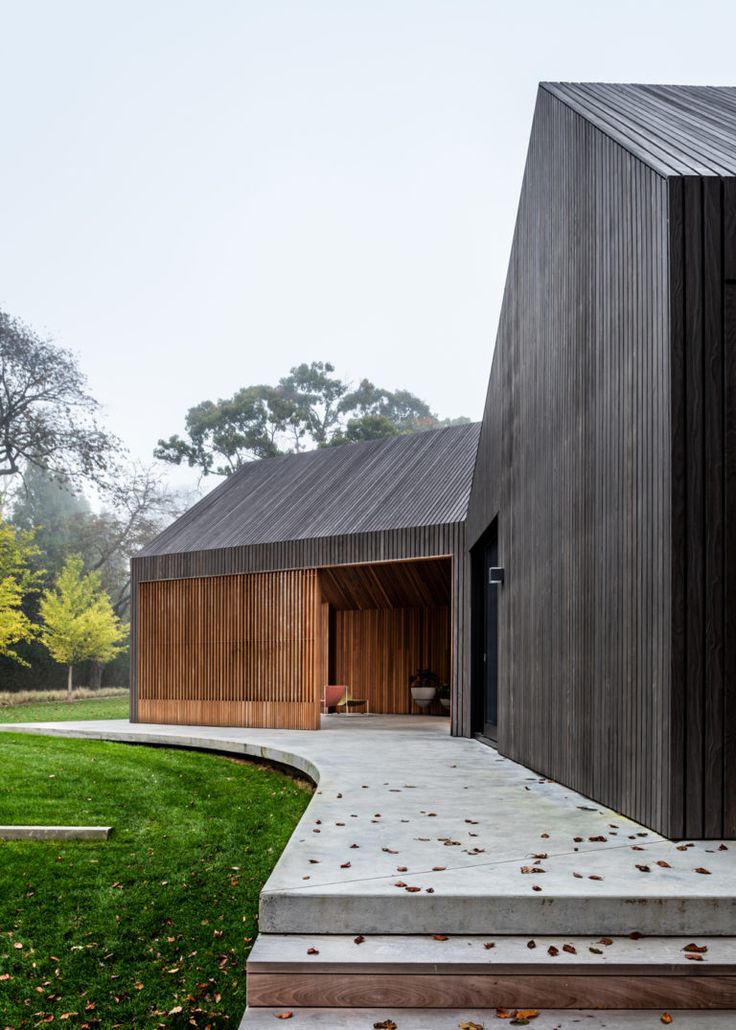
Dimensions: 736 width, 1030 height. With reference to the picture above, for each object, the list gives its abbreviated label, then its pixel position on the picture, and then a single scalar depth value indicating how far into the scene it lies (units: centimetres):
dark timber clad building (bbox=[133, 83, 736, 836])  458
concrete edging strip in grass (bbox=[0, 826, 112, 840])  691
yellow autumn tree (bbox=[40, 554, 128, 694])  2611
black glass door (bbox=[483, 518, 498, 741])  1067
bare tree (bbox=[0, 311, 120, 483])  3111
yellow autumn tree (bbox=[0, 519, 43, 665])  2198
